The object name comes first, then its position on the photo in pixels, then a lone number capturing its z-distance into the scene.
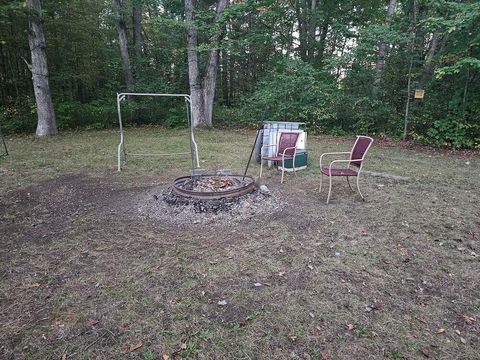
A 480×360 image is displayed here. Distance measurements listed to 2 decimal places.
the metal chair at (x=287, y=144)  5.23
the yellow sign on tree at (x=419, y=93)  7.71
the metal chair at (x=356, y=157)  3.91
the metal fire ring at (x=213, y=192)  3.61
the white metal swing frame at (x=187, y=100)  4.68
